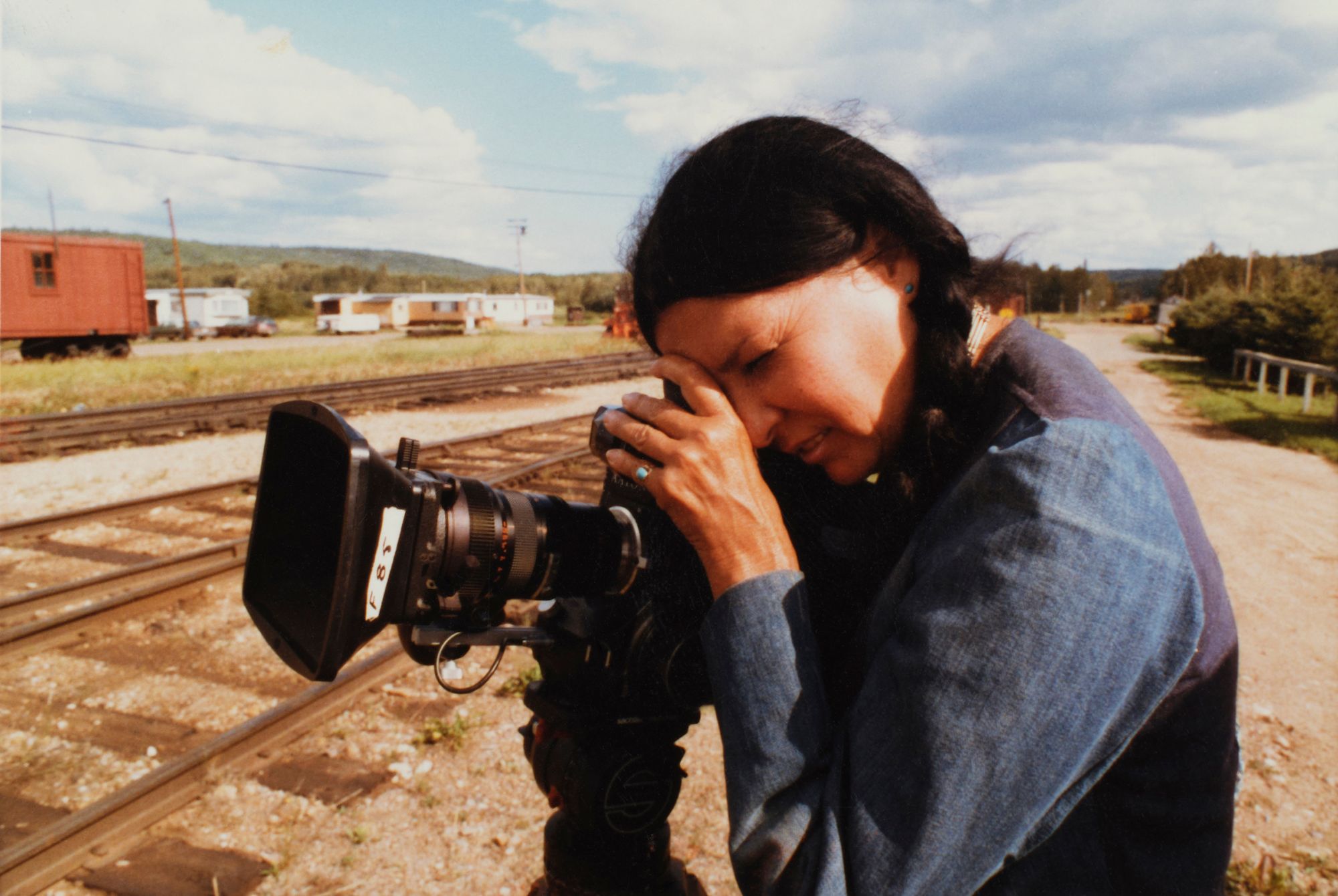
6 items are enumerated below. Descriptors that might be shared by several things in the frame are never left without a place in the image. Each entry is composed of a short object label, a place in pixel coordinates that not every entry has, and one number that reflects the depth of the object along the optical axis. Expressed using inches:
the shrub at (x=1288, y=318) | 829.8
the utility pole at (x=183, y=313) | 1566.9
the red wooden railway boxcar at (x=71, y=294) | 893.8
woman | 37.7
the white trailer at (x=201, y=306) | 1994.3
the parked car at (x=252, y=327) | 1733.5
